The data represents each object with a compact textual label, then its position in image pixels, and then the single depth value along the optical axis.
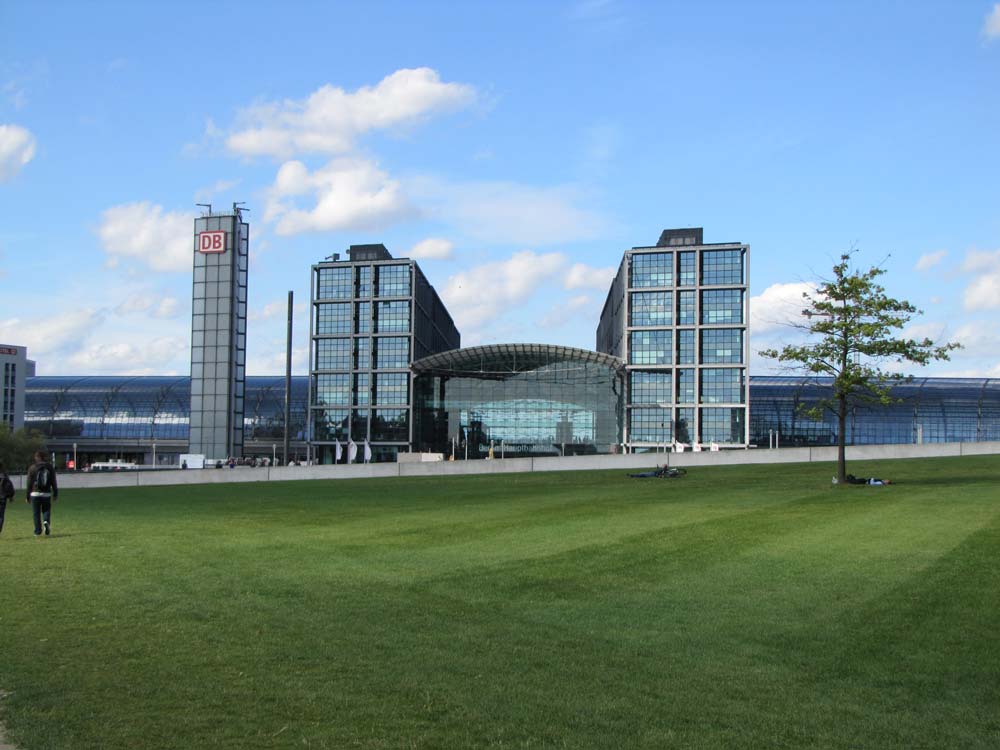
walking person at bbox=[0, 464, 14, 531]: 21.17
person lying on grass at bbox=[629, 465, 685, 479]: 48.16
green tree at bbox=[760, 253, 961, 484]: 37.28
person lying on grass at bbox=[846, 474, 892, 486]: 37.91
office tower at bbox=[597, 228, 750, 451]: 104.38
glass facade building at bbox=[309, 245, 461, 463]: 108.88
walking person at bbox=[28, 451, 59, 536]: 20.91
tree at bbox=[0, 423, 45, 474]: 93.97
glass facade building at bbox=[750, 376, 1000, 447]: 121.69
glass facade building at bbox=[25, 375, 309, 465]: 137.12
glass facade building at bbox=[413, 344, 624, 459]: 111.19
